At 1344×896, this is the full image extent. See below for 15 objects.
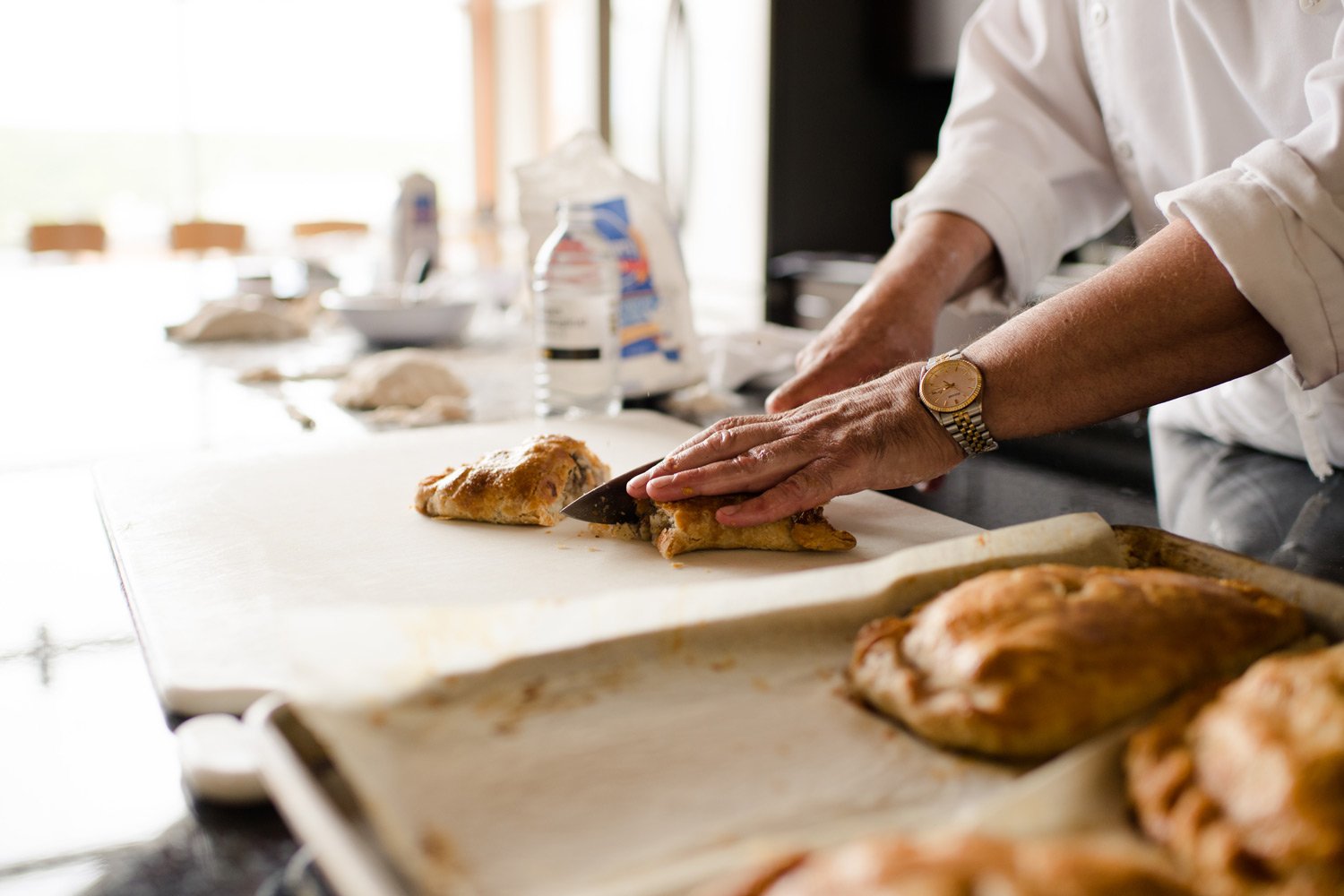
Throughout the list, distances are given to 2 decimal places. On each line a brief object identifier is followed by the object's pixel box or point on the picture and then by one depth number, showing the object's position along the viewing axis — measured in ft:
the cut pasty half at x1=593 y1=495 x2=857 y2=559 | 2.97
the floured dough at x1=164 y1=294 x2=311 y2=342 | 7.14
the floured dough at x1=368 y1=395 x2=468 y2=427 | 4.78
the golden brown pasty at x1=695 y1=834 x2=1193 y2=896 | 1.12
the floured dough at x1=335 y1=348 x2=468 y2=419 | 5.09
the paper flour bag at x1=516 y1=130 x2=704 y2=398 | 5.11
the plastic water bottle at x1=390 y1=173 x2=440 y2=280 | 8.35
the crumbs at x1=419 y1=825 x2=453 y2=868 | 1.39
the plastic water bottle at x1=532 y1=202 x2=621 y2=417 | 4.51
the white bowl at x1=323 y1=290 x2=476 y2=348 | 6.77
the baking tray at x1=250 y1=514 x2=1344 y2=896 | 1.40
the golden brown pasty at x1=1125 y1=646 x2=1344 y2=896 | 1.30
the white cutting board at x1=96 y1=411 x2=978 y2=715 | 2.38
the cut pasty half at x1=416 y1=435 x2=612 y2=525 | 3.28
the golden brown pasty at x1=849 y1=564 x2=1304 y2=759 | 1.69
